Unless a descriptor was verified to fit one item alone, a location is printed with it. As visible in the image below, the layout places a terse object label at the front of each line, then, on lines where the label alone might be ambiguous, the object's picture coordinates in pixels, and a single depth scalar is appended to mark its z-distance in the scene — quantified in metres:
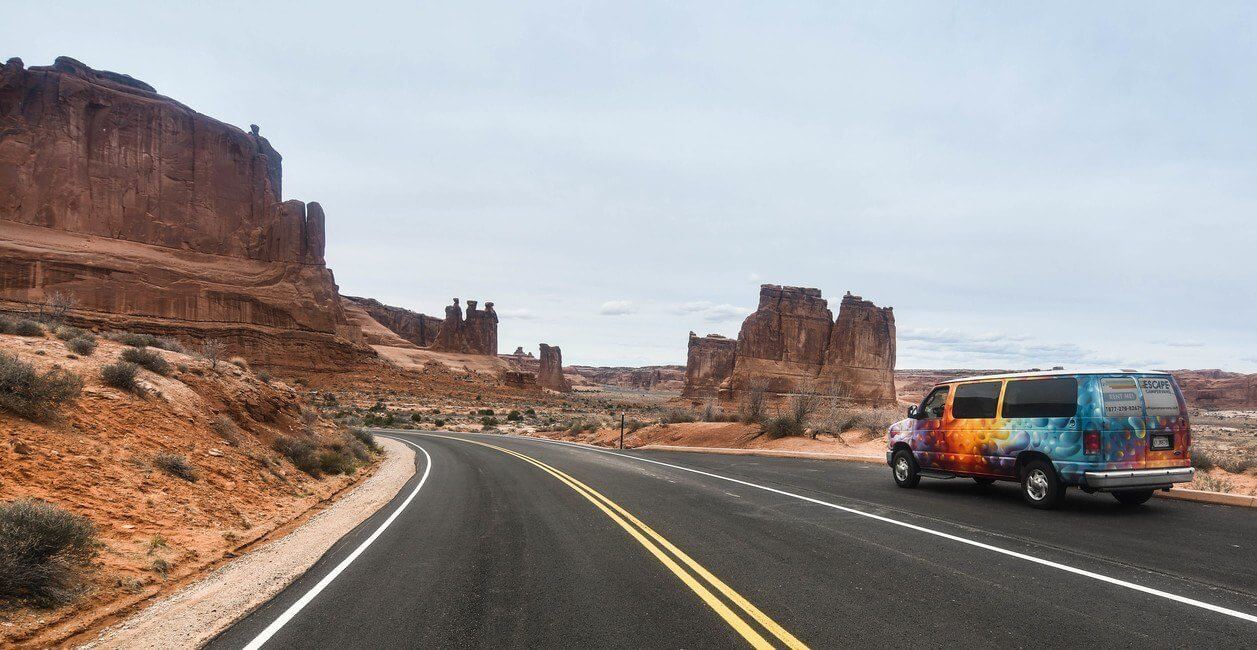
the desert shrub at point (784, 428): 23.92
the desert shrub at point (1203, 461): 12.66
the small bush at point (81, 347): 13.21
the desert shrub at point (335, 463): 15.89
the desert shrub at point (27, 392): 8.75
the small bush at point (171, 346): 18.11
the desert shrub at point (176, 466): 9.73
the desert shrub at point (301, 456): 14.88
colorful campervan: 8.27
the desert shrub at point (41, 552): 4.90
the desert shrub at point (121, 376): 11.61
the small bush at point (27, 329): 14.44
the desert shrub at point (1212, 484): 9.99
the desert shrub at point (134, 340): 16.41
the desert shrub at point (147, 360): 13.50
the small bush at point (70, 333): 14.63
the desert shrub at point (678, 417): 32.16
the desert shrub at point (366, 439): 23.44
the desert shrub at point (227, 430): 12.99
